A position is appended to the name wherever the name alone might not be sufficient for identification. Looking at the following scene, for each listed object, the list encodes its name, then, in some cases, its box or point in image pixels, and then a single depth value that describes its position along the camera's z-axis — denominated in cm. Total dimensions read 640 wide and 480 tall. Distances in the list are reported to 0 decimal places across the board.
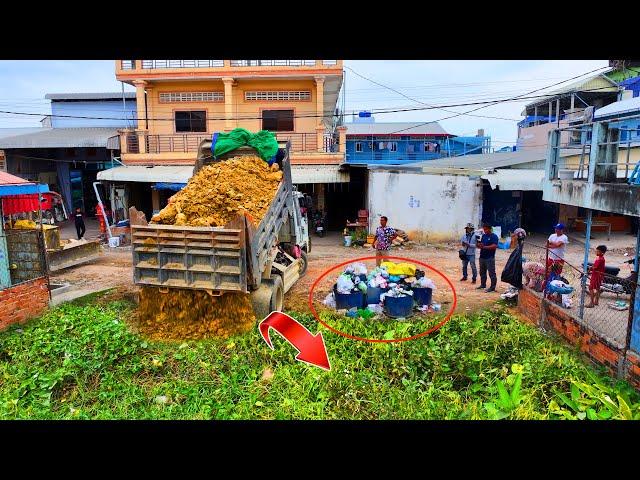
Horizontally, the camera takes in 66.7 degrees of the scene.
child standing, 760
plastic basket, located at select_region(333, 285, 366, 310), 779
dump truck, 645
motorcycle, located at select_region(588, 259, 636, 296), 812
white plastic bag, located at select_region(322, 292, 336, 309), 824
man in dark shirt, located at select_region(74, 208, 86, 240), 1509
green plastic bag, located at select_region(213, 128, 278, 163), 911
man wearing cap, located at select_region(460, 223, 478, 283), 960
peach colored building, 1631
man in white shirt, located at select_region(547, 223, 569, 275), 808
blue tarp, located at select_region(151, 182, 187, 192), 1523
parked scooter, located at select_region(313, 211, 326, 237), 1652
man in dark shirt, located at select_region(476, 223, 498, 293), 900
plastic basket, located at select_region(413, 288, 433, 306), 809
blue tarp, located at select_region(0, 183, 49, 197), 795
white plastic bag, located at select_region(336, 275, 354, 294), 775
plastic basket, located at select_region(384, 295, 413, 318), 758
